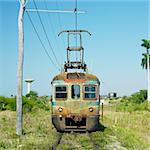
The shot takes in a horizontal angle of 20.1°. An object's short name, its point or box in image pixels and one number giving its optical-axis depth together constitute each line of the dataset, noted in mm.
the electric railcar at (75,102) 19078
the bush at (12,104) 40800
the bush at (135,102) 52375
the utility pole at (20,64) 17984
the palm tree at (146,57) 69975
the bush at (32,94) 55512
